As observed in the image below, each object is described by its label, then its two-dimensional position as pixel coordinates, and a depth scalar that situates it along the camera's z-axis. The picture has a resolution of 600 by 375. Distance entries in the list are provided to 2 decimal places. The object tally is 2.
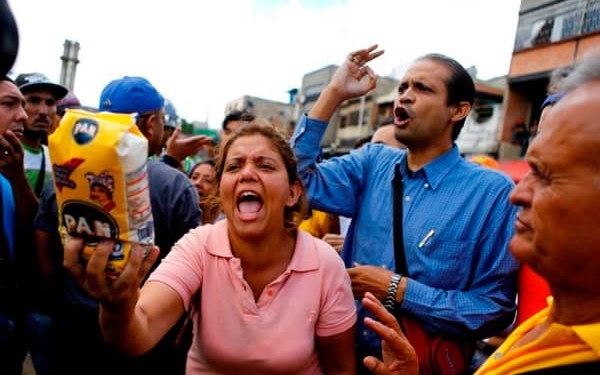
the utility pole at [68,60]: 10.50
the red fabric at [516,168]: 4.43
